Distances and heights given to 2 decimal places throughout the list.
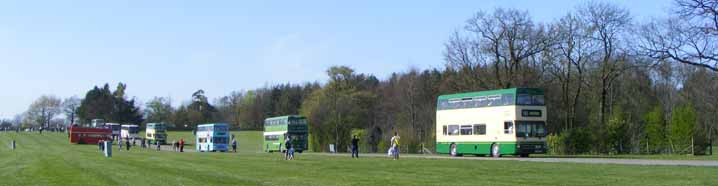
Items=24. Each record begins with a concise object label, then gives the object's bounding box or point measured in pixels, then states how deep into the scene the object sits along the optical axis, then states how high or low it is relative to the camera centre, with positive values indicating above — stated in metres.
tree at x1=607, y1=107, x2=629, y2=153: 57.28 +0.57
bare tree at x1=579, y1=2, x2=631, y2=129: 61.94 +7.21
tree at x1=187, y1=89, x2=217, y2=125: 170.75 +6.98
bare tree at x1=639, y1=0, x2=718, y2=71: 46.38 +6.48
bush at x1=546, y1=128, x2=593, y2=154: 56.75 -0.01
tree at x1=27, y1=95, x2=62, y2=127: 185.50 +7.50
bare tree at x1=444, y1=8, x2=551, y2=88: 66.69 +7.99
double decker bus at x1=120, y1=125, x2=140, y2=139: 118.04 +1.59
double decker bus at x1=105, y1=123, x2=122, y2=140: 119.46 +2.15
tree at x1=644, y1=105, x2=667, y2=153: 58.84 +0.66
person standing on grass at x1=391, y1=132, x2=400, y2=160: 42.16 -0.31
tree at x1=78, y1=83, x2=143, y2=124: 162.00 +6.95
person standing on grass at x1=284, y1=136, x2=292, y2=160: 44.62 -0.27
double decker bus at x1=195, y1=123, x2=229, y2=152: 78.19 +0.44
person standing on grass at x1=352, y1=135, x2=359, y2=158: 47.12 -0.35
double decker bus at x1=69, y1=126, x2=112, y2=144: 104.56 +1.01
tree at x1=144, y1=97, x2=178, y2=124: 177.50 +6.72
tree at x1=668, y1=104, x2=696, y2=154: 53.97 +0.76
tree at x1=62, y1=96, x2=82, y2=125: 180.00 +8.13
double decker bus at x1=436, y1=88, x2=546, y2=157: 44.59 +1.13
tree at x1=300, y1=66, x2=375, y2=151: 86.31 +4.13
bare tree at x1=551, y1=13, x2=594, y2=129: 64.38 +6.55
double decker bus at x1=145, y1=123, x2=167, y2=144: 107.88 +1.17
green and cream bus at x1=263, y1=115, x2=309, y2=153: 68.81 +0.90
